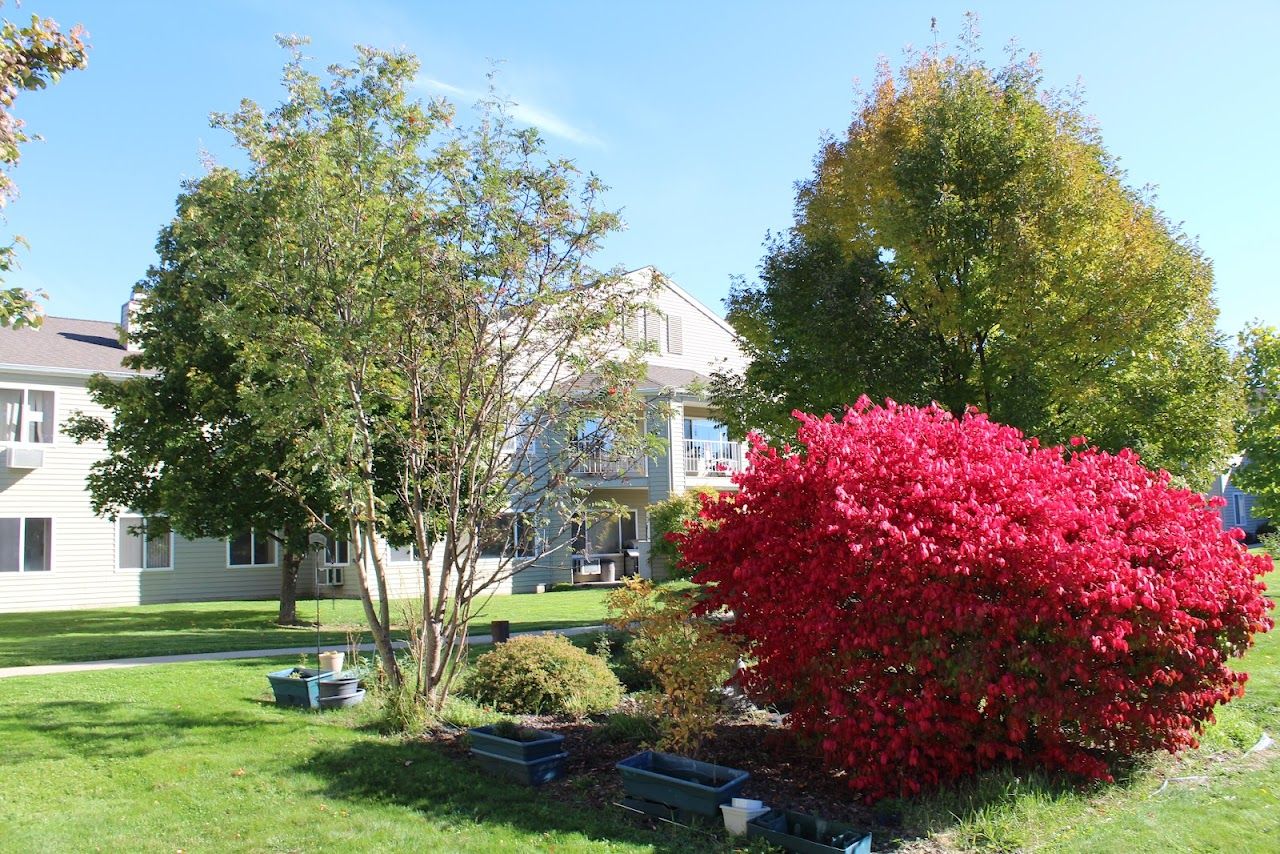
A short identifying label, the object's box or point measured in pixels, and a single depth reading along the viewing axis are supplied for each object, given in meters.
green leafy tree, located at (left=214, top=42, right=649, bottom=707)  7.69
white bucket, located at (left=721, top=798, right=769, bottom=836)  5.24
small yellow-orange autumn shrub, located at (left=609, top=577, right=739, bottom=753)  6.69
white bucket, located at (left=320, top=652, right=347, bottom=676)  9.14
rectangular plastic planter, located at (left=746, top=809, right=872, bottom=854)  4.86
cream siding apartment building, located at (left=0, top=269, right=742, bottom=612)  20.44
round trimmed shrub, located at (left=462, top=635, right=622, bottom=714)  8.59
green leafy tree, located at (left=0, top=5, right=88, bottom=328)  6.31
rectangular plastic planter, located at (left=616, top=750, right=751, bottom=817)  5.52
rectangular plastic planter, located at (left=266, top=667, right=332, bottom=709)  8.54
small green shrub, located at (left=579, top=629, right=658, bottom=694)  9.68
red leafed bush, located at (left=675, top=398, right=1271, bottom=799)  5.71
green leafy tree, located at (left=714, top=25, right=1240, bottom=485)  11.03
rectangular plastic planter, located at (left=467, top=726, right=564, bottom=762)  6.39
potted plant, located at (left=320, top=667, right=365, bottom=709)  8.47
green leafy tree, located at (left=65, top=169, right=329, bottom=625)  15.24
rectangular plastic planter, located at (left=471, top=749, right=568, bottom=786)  6.39
